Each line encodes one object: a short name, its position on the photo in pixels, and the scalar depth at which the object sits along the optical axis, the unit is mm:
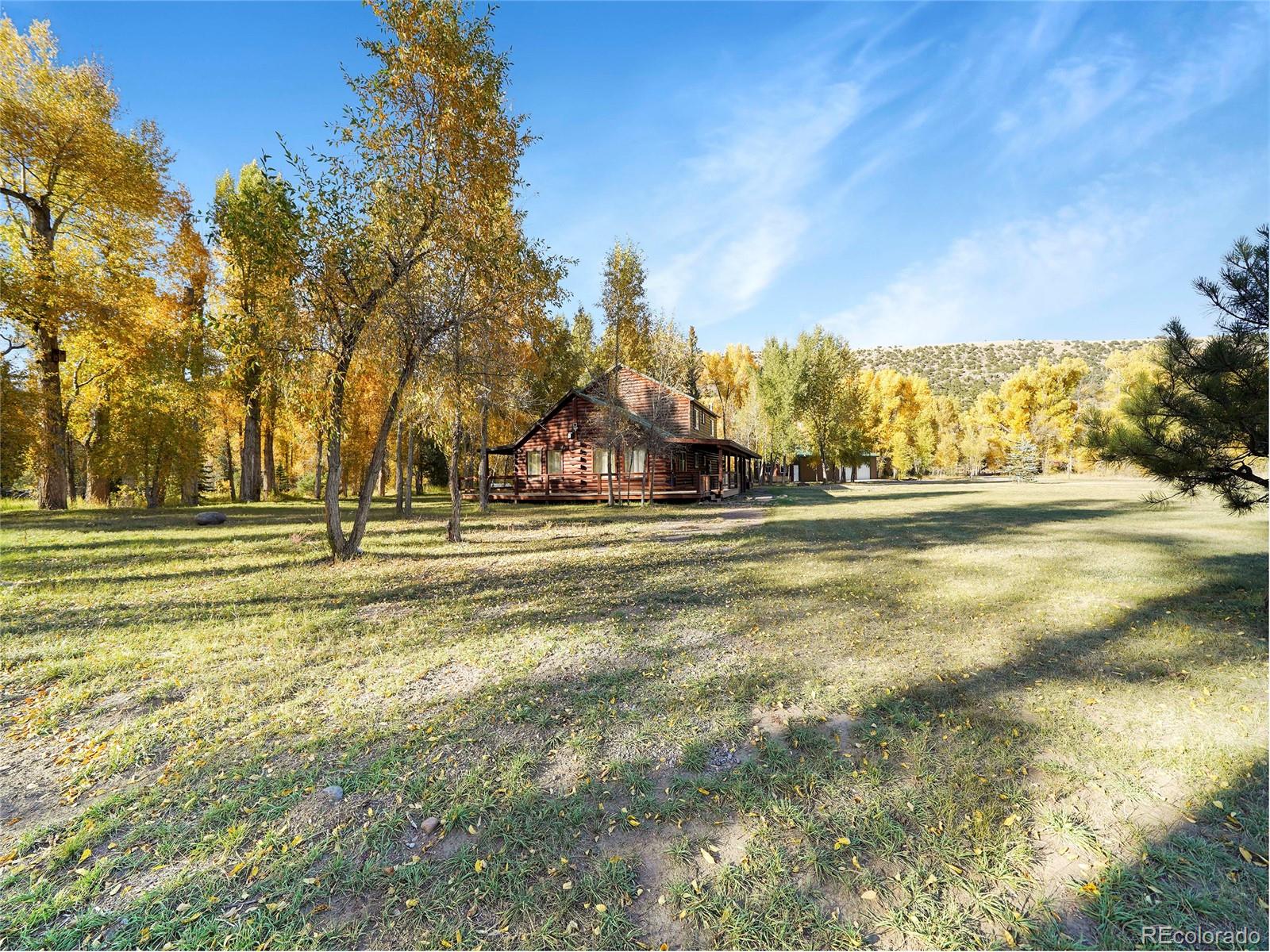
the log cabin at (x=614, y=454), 26444
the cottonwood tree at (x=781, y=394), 41719
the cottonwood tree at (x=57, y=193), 14812
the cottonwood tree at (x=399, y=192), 9711
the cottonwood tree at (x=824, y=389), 42062
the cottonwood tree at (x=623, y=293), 26719
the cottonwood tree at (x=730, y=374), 52531
